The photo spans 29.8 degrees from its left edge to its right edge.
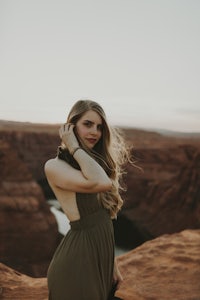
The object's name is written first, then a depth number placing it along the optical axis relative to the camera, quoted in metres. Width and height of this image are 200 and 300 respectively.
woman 2.05
